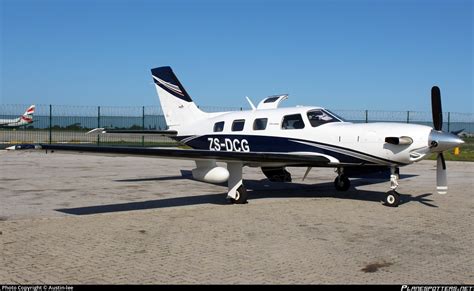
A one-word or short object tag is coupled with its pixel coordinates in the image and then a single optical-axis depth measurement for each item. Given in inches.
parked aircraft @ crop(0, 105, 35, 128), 2375.5
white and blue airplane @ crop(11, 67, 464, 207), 409.7
